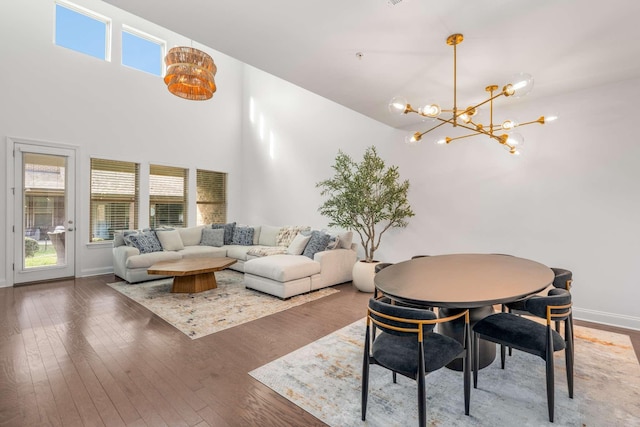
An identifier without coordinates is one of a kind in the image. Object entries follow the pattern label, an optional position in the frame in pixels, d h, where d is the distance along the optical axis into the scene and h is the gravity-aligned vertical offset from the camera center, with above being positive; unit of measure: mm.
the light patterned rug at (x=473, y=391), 1894 -1238
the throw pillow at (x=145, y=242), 5324 -467
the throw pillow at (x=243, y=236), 6484 -424
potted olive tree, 4672 +245
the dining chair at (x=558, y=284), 2475 -546
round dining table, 1830 -465
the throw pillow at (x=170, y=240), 5777 -464
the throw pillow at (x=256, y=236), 6595 -427
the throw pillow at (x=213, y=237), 6500 -448
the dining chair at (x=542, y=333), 1869 -770
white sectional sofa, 4402 -637
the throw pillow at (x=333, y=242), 5059 -423
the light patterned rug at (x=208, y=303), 3379 -1162
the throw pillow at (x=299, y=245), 5143 -488
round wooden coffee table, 4266 -797
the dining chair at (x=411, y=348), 1622 -794
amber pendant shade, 3607 +1762
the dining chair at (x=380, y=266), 3062 -519
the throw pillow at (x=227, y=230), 6711 -307
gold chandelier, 2215 +892
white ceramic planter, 4621 -904
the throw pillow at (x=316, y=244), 5012 -456
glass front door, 4941 +27
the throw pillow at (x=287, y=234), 5941 -346
